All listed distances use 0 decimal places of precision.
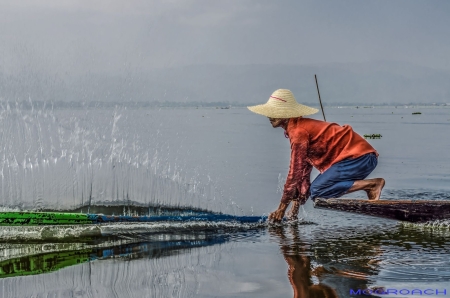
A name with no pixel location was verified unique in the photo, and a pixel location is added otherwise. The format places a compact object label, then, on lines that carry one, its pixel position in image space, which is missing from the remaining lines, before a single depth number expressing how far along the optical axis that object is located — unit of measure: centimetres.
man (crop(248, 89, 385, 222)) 850
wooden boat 873
